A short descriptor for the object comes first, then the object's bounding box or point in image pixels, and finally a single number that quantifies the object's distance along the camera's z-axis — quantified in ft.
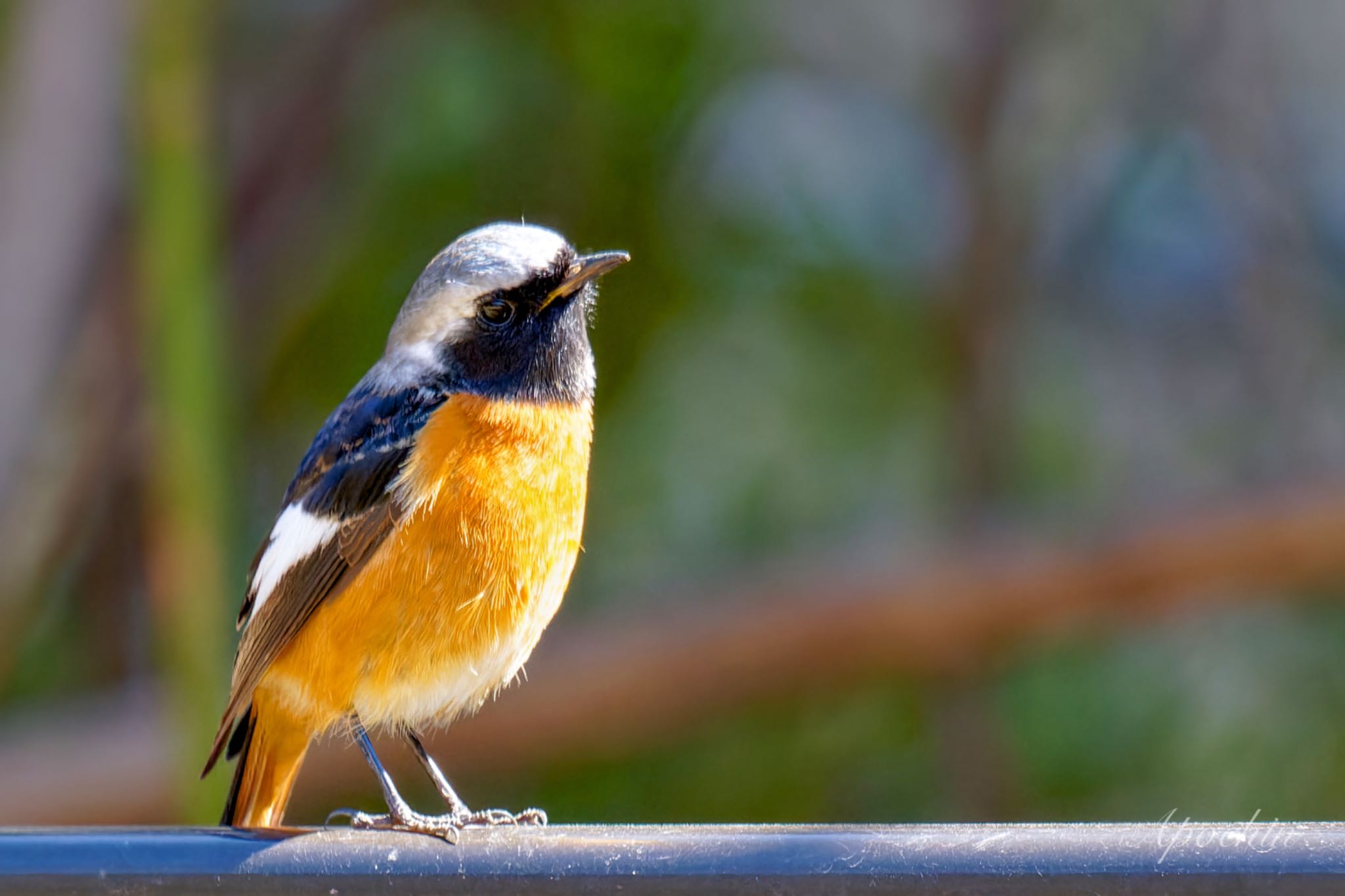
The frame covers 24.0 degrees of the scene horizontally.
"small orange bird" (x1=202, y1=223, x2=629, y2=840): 18.93
